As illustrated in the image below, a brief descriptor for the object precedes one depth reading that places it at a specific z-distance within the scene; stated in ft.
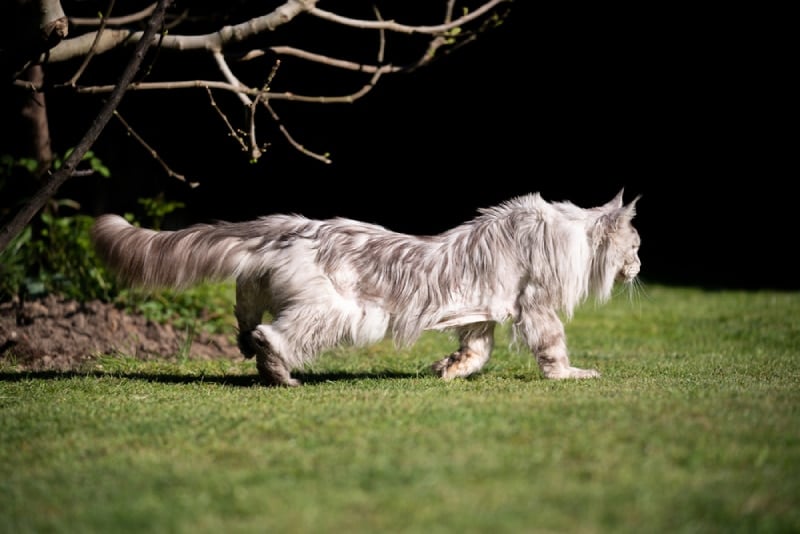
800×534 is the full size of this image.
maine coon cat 43.16
